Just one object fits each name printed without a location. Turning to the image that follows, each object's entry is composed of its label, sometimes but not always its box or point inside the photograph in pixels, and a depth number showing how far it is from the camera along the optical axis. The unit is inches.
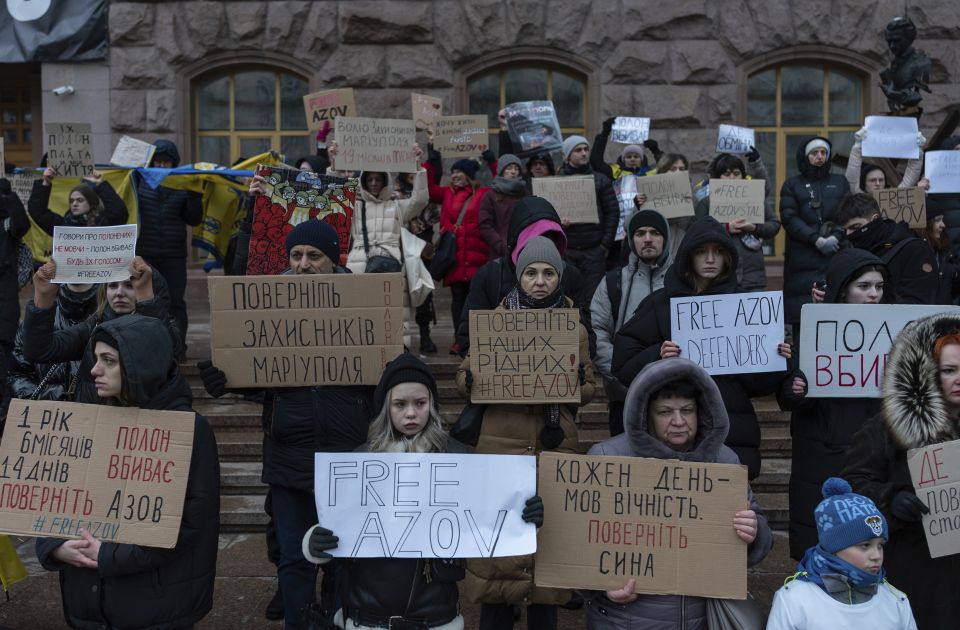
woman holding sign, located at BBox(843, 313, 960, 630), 137.6
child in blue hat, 123.3
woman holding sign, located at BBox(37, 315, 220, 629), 139.1
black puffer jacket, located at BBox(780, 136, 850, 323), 304.7
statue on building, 345.7
